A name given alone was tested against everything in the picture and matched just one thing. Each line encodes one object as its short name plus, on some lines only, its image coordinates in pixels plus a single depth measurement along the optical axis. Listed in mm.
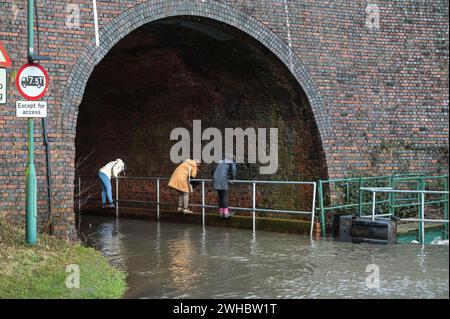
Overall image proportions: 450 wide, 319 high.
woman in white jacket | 17047
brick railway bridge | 14203
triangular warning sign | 9727
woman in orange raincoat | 16266
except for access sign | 10172
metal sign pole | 10141
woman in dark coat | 15258
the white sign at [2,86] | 9828
